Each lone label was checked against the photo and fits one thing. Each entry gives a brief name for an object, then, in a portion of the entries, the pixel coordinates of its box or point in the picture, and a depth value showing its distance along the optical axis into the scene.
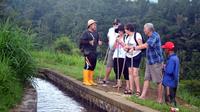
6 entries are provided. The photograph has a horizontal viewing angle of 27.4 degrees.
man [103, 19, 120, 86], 10.68
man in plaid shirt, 8.65
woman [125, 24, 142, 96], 9.38
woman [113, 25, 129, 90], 10.20
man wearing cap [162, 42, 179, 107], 8.13
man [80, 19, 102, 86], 10.48
